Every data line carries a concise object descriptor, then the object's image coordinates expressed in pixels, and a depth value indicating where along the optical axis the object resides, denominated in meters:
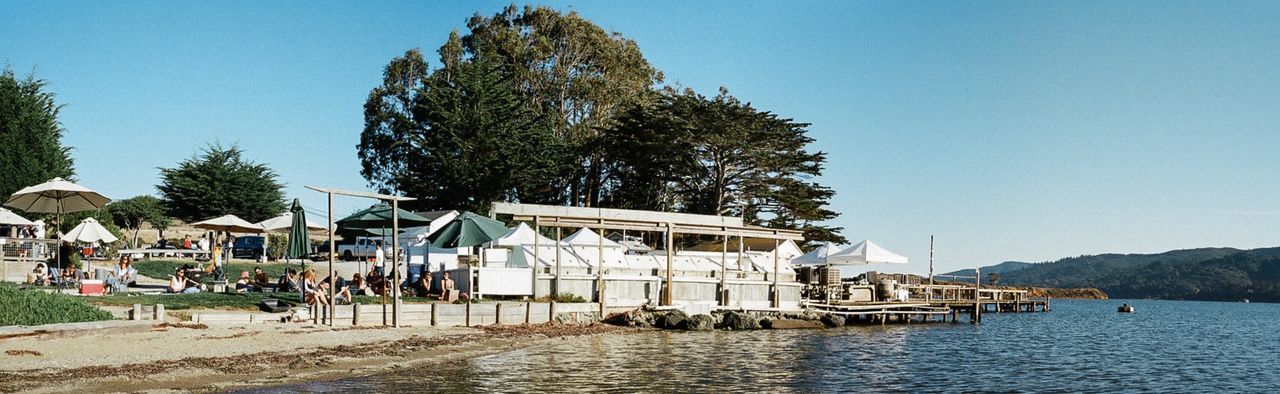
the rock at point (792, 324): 35.12
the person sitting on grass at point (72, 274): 27.72
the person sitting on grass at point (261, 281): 27.83
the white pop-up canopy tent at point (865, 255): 40.72
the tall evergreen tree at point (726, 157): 53.56
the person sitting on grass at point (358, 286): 28.06
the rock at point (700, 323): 31.97
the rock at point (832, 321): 37.67
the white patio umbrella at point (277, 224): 34.84
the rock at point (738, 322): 33.34
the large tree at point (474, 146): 54.06
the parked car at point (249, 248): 48.12
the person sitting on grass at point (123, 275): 26.27
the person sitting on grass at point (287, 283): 27.88
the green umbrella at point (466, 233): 30.44
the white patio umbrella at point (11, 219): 32.00
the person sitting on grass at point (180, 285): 26.19
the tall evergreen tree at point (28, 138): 43.00
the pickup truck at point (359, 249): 45.88
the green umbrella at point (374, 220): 28.31
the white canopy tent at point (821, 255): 42.00
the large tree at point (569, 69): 62.25
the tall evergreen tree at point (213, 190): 54.31
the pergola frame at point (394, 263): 23.53
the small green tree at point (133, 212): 77.31
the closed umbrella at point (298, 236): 25.16
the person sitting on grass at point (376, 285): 28.63
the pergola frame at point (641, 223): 30.92
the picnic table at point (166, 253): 44.30
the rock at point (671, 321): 31.86
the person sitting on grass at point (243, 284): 27.64
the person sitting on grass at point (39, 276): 26.69
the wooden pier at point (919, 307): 40.00
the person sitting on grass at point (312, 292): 23.40
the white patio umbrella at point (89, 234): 31.33
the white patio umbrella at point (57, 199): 27.05
